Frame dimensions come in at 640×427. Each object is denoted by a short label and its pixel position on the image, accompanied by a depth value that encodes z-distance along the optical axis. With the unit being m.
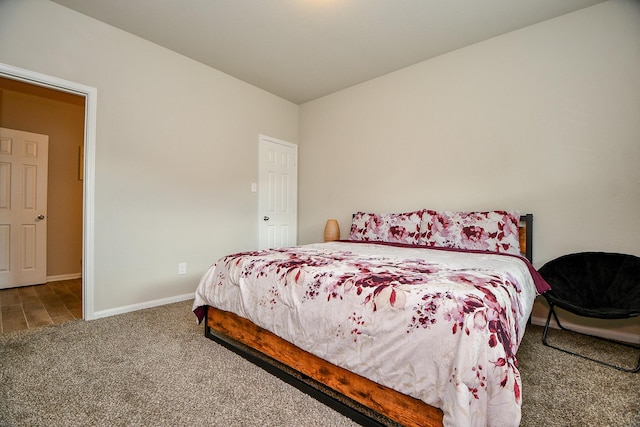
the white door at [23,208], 3.70
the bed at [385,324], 1.02
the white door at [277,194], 4.10
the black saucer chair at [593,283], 1.99
